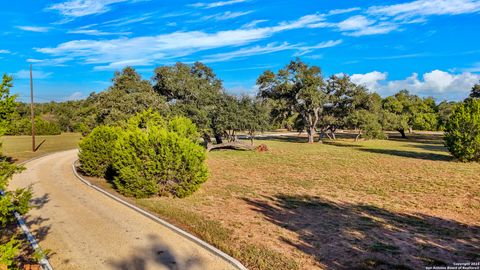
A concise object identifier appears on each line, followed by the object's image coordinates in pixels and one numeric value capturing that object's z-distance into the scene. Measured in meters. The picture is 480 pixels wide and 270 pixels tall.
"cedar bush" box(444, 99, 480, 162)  28.20
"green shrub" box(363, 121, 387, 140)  50.80
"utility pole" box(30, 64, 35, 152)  41.40
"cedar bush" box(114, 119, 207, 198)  15.39
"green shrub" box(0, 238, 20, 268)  4.45
